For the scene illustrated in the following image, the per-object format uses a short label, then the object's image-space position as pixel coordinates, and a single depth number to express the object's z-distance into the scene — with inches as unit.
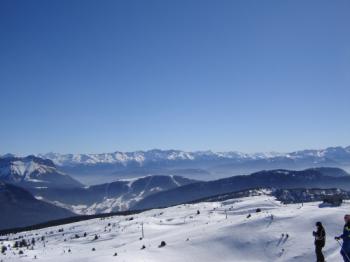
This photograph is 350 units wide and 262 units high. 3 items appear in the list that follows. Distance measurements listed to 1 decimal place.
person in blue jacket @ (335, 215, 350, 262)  703.7
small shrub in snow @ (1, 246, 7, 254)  1421.5
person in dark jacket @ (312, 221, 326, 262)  777.9
